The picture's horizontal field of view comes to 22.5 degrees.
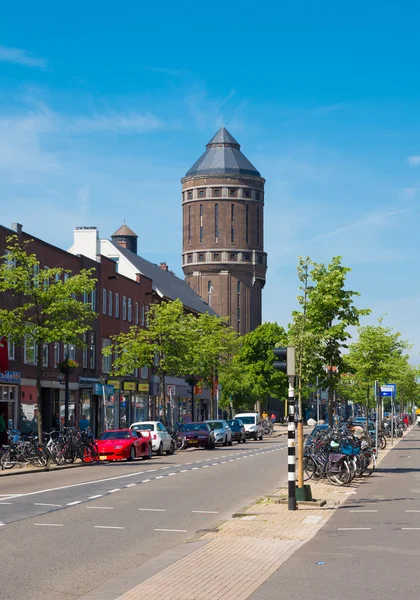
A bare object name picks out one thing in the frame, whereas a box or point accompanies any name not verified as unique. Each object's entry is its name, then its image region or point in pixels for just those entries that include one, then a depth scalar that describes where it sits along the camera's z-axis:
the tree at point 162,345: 59.50
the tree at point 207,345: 63.19
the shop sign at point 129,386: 69.98
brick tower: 140.25
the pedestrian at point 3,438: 47.09
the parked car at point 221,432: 57.81
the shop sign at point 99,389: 62.25
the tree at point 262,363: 118.19
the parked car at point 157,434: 45.09
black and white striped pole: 17.72
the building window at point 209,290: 140.50
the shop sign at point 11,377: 47.97
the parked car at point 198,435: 52.59
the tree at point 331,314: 31.05
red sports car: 38.41
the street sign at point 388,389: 47.19
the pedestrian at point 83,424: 45.09
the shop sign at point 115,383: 66.53
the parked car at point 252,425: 72.94
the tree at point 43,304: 37.22
